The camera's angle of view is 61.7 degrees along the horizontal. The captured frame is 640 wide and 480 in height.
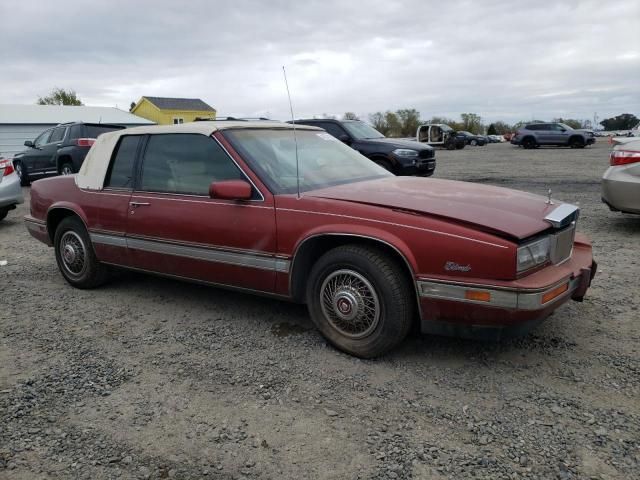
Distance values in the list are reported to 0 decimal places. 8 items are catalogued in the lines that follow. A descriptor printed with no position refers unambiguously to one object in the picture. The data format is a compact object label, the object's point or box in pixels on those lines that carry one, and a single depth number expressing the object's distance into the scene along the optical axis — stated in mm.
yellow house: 49178
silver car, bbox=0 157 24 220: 8660
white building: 30141
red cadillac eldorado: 3018
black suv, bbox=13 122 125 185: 13422
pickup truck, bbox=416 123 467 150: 36406
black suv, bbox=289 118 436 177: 11297
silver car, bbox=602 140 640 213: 6230
